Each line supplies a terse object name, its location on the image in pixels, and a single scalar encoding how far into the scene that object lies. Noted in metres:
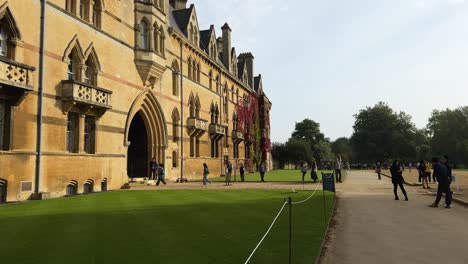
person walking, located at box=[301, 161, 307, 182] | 29.81
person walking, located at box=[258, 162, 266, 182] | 30.72
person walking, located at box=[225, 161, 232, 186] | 27.86
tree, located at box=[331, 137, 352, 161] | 130.43
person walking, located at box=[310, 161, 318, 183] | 29.37
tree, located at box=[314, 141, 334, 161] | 101.18
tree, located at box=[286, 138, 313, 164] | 84.12
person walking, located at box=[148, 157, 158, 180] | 28.87
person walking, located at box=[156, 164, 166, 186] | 27.16
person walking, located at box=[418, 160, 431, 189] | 23.73
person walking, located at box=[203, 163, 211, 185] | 26.95
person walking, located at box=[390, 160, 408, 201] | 17.48
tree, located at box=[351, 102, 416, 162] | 86.25
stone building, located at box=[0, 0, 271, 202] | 16.92
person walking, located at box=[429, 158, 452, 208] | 14.68
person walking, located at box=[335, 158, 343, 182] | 30.84
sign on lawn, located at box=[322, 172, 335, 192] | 15.82
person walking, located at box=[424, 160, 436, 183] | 26.35
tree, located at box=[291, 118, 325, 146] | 120.00
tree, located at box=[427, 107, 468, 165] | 77.36
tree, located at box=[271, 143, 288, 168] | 86.81
